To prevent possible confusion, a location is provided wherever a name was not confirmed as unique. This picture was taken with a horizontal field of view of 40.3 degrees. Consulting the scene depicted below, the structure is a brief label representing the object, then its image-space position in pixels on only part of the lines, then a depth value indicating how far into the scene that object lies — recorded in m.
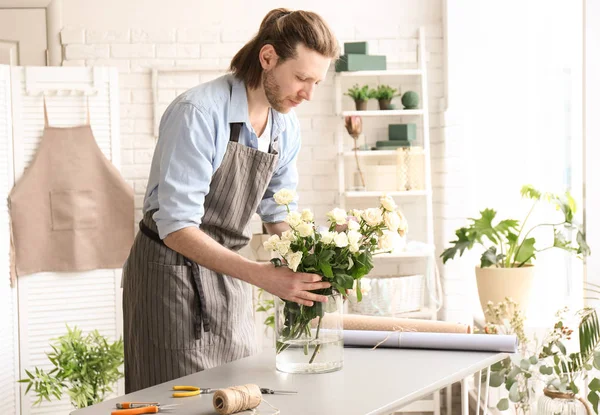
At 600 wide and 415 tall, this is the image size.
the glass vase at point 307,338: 1.92
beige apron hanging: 4.34
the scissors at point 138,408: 1.63
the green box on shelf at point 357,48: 4.64
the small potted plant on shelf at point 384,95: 4.66
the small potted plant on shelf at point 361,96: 4.64
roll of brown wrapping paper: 2.26
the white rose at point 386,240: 1.93
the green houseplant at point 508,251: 4.26
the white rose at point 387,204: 1.92
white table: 1.68
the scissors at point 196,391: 1.75
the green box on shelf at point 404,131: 4.68
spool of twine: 1.60
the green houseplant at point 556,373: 3.08
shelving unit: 4.55
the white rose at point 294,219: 1.86
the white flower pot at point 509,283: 4.25
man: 2.16
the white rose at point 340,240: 1.84
